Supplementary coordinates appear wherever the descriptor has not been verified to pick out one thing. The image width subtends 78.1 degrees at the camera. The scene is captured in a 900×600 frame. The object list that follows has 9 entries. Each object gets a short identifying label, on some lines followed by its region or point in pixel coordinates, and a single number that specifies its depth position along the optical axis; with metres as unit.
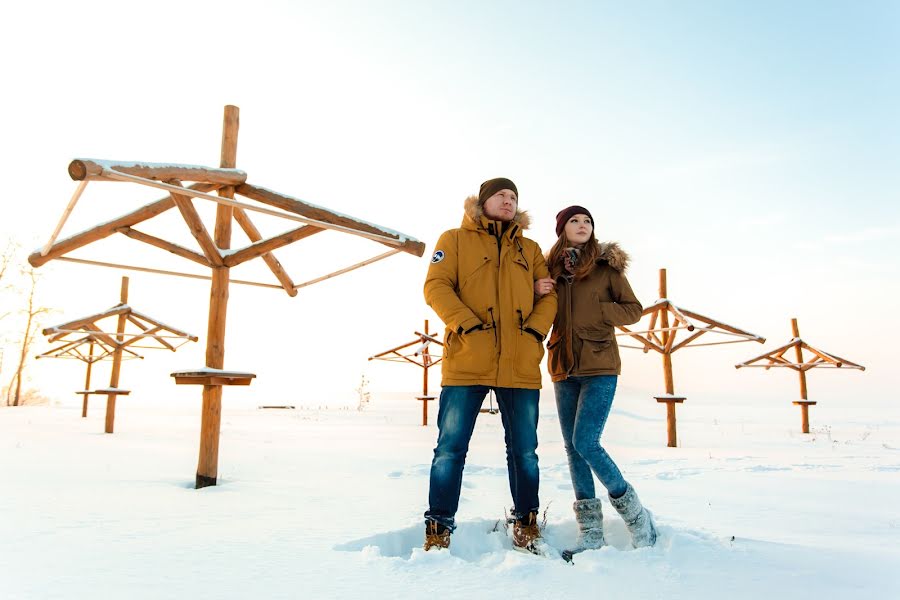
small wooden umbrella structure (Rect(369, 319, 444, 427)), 15.02
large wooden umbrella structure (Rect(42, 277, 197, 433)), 10.23
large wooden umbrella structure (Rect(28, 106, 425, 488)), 4.47
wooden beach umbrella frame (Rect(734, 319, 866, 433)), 13.82
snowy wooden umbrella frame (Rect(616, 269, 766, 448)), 9.66
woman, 2.72
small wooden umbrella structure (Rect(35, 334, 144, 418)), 12.35
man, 2.68
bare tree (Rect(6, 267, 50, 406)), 23.28
